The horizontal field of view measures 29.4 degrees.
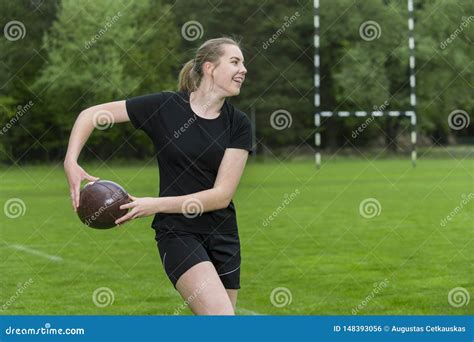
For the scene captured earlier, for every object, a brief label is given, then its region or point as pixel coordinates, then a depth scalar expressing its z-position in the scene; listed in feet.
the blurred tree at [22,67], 110.52
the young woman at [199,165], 12.82
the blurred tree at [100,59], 117.50
